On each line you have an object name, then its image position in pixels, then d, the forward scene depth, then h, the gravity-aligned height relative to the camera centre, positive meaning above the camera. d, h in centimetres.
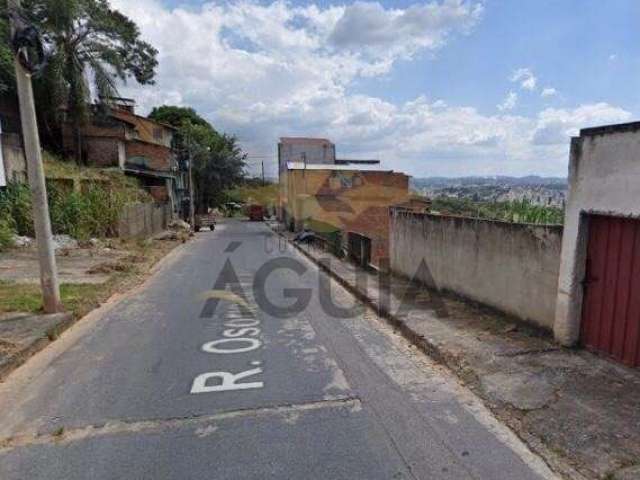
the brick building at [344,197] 2852 -76
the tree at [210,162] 4595 +266
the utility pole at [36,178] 658 +15
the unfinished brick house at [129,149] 2839 +267
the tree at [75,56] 2312 +762
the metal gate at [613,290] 464 -119
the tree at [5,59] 1931 +574
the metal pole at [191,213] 3027 -187
